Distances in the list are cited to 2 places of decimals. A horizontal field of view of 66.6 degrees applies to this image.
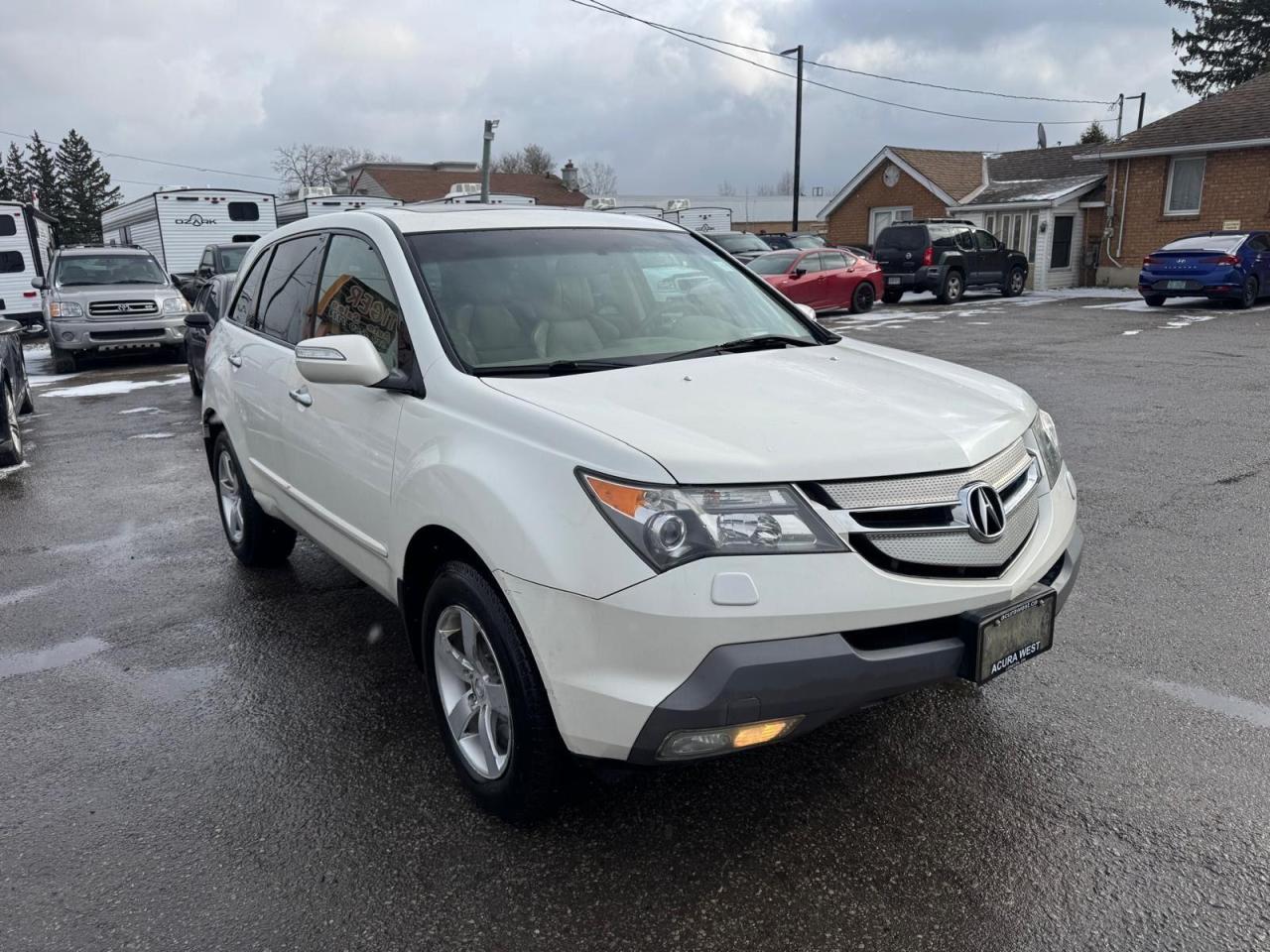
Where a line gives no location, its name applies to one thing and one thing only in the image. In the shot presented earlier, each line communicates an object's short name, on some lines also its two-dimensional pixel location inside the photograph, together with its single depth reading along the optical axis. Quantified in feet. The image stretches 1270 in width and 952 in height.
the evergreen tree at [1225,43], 133.90
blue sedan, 61.46
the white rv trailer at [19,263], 72.18
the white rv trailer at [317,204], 75.20
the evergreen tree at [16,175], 229.86
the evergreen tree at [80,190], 231.71
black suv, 73.67
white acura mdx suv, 7.50
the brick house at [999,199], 92.07
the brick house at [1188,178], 77.36
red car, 65.31
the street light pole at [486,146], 58.03
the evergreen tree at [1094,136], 143.88
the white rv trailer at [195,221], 72.90
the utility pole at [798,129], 107.45
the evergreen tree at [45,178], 231.71
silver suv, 47.83
